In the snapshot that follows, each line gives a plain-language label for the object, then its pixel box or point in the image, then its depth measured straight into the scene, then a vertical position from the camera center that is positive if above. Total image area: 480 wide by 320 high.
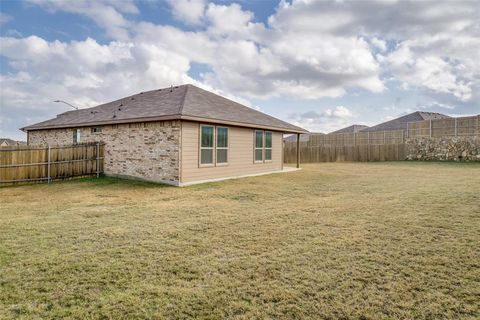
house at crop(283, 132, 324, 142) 47.83 +3.17
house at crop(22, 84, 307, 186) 10.85 +0.86
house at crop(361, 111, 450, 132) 34.25 +4.50
